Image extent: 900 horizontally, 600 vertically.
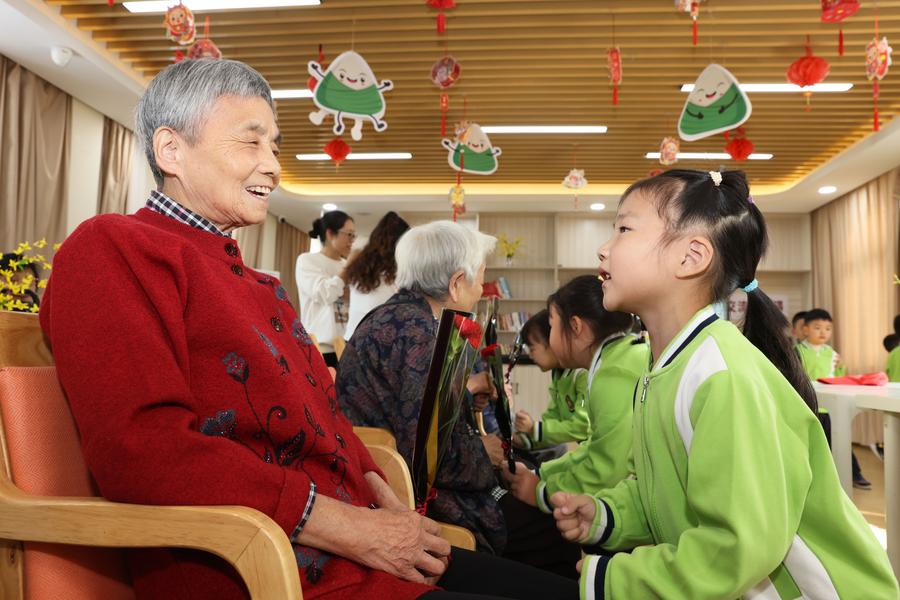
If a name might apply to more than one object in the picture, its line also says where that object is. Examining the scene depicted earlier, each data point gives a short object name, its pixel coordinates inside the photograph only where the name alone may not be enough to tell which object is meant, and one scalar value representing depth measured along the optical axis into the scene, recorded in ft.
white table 7.63
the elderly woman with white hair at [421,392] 5.27
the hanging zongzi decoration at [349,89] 13.21
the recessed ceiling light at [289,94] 18.86
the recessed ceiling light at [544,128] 21.22
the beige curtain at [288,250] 33.01
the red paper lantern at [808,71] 13.79
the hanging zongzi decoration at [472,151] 18.26
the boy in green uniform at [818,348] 18.74
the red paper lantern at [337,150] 18.32
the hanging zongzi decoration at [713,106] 13.48
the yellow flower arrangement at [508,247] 30.17
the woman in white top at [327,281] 13.97
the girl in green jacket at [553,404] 8.79
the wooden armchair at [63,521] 2.52
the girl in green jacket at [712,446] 2.71
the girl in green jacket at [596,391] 5.72
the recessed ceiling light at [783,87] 17.60
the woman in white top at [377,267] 11.17
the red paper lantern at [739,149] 16.89
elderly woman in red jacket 2.71
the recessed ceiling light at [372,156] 24.51
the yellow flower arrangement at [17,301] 8.09
